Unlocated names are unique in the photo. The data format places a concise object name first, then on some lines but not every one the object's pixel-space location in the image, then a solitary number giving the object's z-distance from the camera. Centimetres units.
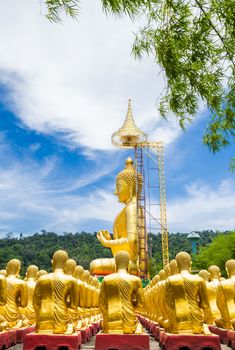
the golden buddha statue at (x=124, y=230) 1881
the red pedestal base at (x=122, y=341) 569
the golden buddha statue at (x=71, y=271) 771
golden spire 2483
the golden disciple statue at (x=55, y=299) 620
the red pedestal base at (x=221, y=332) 736
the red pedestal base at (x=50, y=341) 576
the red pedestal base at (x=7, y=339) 654
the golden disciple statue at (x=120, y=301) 605
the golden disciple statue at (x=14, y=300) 773
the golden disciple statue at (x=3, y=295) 683
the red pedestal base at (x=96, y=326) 1014
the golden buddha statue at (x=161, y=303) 795
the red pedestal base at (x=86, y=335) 779
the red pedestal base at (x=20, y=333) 768
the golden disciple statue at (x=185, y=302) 612
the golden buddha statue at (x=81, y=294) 839
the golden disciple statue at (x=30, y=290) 913
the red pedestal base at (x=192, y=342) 571
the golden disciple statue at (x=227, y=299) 728
